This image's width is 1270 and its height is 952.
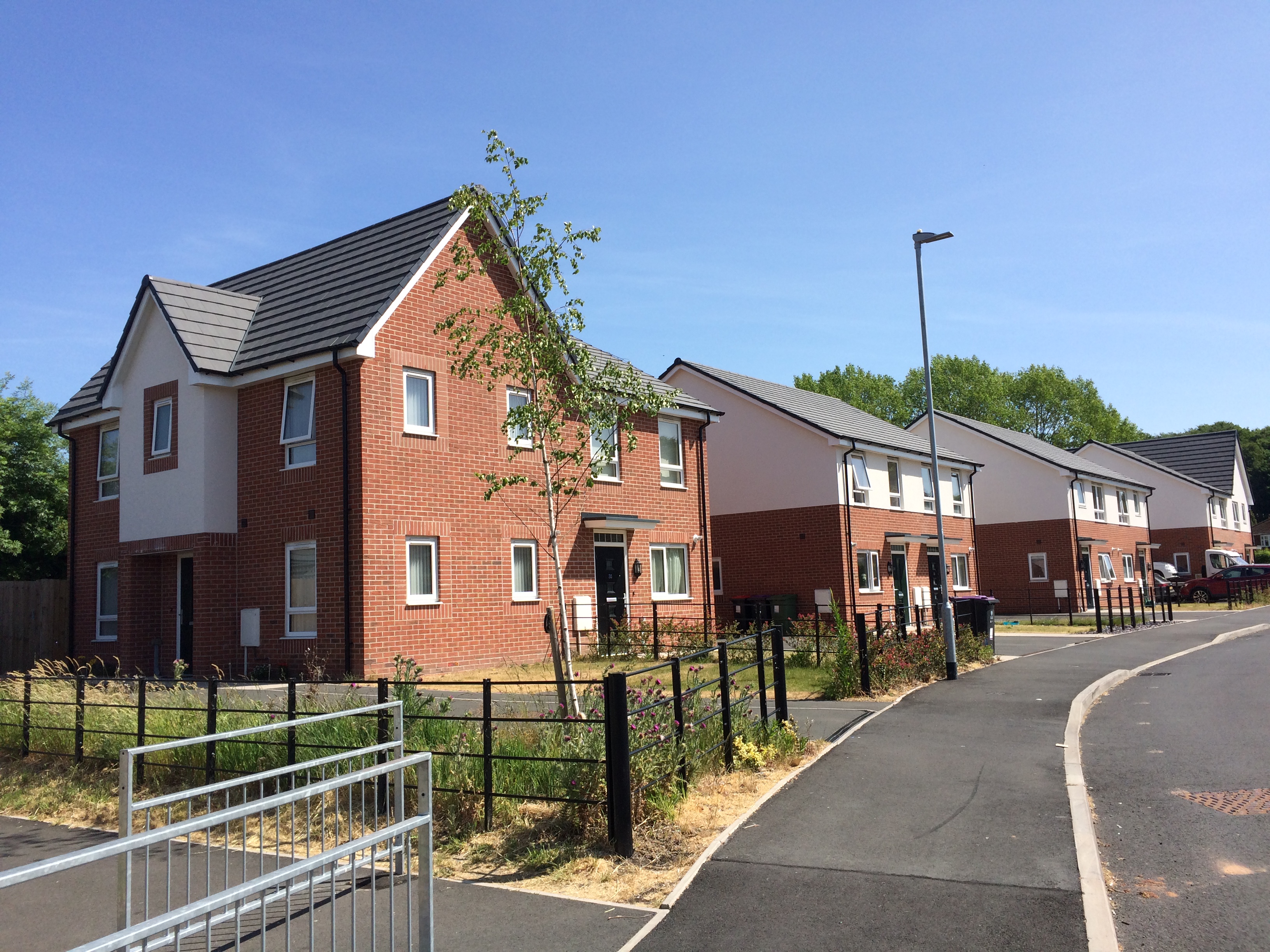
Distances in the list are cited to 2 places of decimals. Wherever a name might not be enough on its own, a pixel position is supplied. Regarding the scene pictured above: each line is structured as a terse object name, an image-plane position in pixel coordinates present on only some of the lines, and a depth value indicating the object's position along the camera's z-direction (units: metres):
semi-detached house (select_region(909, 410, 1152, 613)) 41.44
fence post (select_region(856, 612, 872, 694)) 14.46
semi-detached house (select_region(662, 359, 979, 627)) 30.61
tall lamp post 16.56
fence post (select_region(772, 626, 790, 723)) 10.93
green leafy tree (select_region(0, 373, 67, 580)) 30.62
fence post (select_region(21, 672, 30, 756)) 11.84
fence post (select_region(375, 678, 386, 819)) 8.45
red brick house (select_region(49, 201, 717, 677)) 17.95
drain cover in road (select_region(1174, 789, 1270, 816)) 8.01
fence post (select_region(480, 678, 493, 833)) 8.06
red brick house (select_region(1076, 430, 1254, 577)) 56.28
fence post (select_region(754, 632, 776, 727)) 10.49
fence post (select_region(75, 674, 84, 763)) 11.16
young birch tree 10.66
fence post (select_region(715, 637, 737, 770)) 9.21
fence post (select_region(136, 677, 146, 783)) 10.09
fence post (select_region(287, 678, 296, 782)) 8.95
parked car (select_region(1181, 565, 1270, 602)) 44.22
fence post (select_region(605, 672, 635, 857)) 7.18
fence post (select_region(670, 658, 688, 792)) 8.31
